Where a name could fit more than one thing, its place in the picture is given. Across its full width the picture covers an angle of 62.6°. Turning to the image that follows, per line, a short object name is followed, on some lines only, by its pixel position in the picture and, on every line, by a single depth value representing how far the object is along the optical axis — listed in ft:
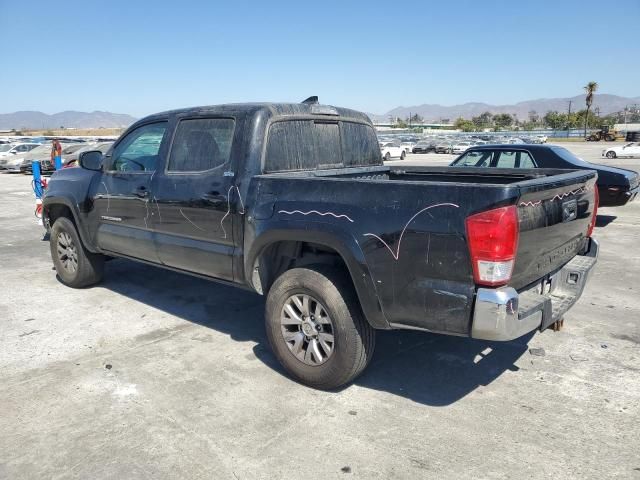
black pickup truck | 9.66
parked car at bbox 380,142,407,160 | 117.60
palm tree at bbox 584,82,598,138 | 295.69
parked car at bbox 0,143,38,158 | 88.36
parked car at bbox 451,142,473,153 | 147.43
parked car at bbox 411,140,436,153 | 150.41
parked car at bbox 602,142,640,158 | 107.65
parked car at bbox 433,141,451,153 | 147.43
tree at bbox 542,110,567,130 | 385.29
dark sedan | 30.25
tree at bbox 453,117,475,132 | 408.18
